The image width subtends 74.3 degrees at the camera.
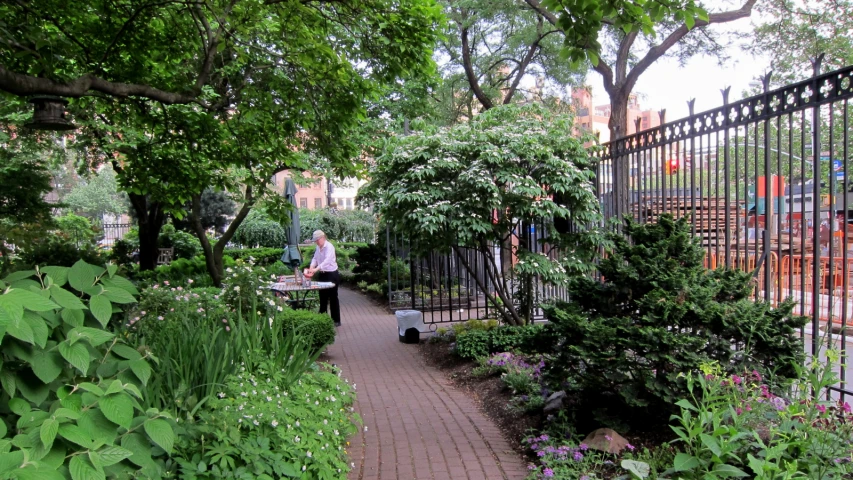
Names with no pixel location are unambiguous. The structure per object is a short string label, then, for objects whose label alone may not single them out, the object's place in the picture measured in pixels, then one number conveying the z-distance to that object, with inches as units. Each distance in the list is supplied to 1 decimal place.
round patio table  334.6
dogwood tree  259.0
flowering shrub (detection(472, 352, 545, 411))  190.9
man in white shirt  375.2
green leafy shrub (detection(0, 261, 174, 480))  60.8
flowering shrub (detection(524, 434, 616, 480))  131.5
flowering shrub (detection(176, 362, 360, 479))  105.7
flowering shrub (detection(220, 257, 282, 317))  255.9
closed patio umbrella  478.0
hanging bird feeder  172.2
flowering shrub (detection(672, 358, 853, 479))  108.1
